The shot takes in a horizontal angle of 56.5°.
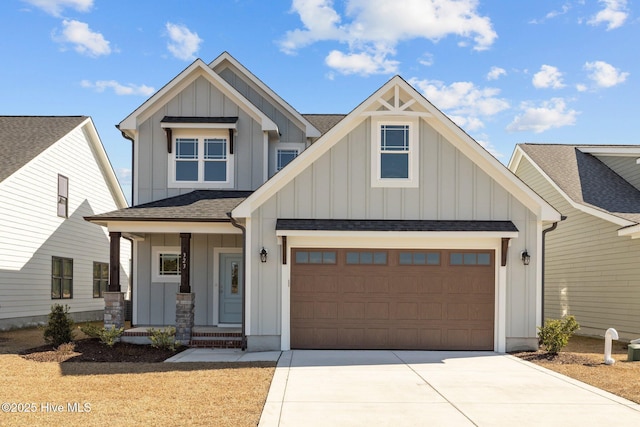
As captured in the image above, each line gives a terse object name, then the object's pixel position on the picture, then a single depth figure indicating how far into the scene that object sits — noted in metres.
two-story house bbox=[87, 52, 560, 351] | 13.53
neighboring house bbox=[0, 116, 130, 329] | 18.25
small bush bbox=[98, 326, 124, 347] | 13.69
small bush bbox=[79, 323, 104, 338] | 14.11
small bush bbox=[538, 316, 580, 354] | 12.84
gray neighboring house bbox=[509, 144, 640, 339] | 16.00
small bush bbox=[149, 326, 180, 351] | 13.59
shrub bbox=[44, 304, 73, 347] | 13.72
